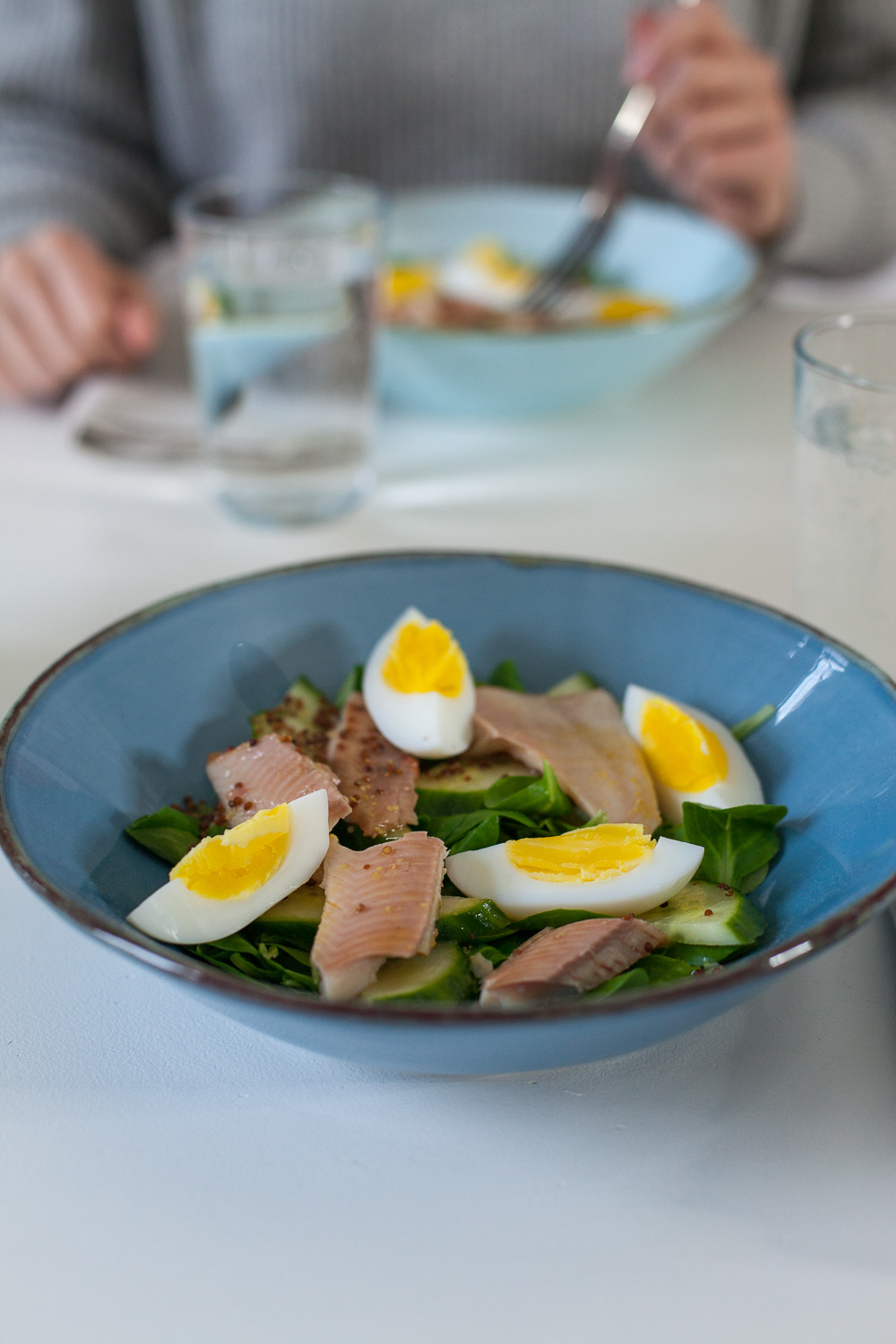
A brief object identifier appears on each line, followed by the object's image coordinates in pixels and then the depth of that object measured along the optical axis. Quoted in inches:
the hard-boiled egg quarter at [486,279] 39.2
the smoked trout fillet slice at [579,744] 24.7
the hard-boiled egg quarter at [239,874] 23.0
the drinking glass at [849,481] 26.8
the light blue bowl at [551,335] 33.6
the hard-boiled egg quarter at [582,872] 23.4
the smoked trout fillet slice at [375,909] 22.3
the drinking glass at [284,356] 33.0
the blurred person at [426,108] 42.5
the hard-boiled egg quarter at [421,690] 25.4
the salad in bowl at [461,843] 22.6
